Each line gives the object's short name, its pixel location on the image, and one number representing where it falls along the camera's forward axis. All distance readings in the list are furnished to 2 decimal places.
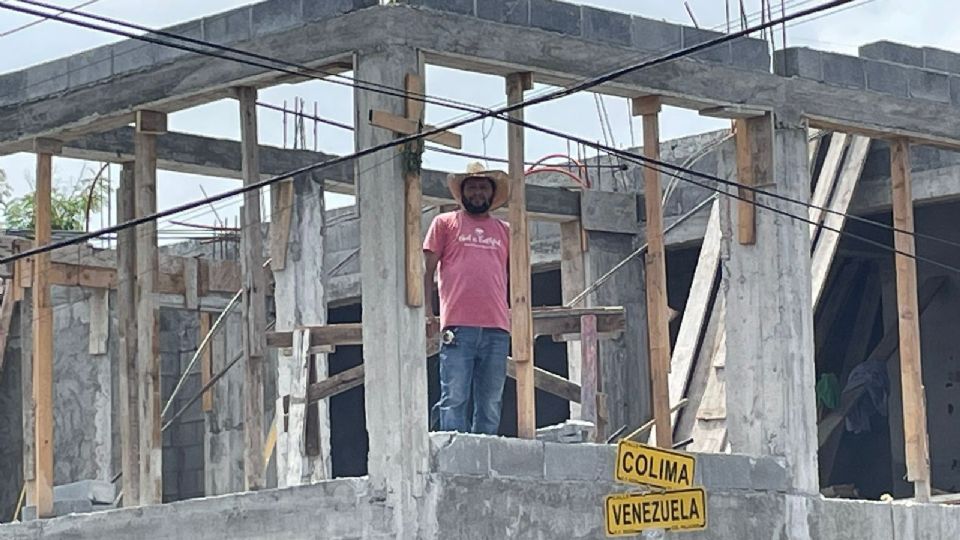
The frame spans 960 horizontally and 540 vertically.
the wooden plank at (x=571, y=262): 18.22
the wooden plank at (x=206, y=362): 19.41
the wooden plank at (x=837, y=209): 16.59
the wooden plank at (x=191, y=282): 18.22
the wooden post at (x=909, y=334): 14.21
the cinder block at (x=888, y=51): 14.70
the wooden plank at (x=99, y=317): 19.00
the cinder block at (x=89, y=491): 14.01
